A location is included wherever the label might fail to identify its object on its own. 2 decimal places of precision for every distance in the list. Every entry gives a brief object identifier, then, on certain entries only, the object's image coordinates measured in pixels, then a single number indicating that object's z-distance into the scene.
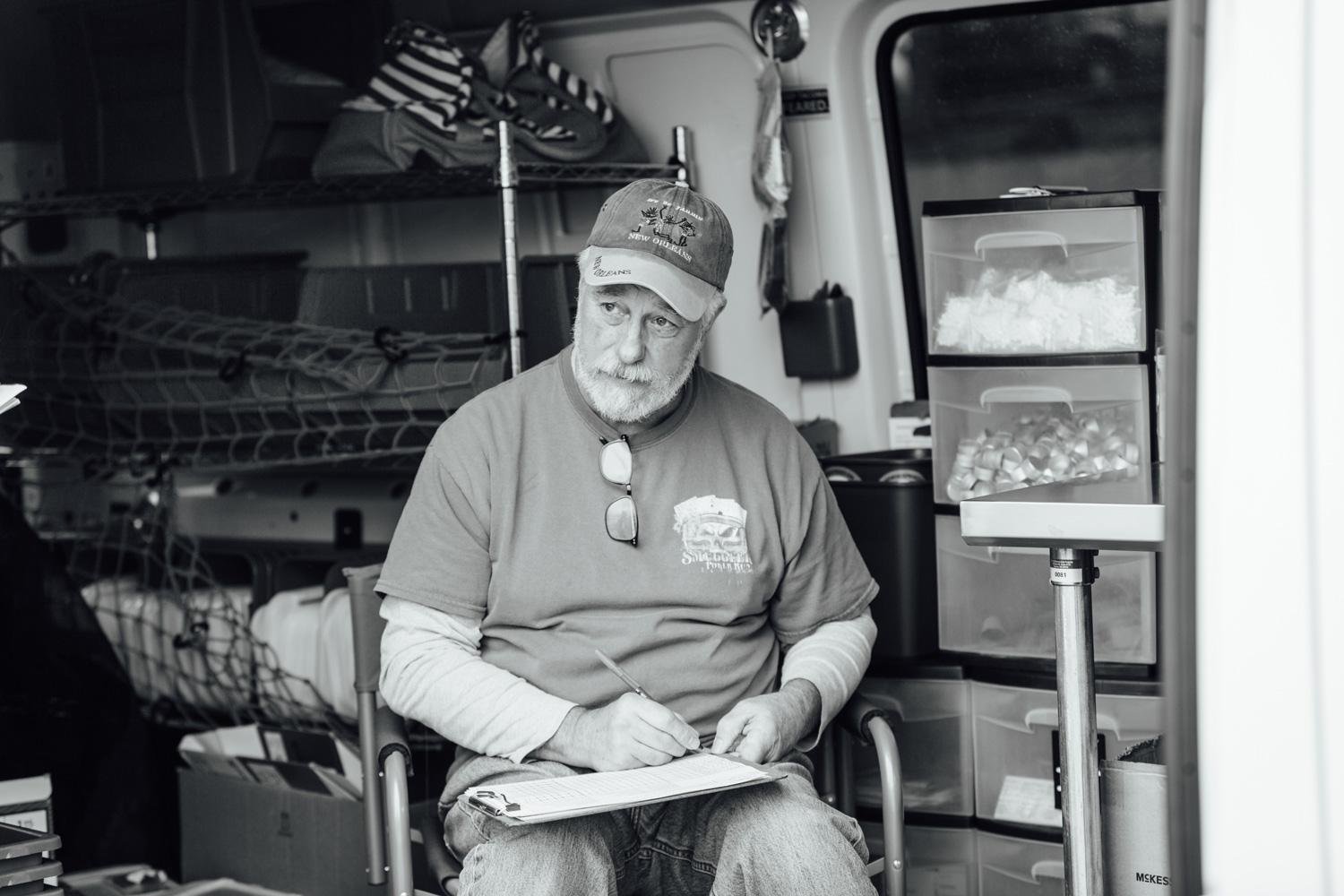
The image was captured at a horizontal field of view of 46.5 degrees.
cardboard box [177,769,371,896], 3.17
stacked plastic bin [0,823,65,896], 2.34
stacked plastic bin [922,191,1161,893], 2.95
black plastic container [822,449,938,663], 3.14
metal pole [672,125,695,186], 3.67
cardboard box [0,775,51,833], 2.76
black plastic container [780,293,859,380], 3.66
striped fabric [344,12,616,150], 3.52
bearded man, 2.35
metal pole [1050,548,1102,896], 1.99
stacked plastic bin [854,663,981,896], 3.14
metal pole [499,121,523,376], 3.12
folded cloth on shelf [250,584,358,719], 3.47
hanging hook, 3.60
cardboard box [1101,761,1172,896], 2.04
